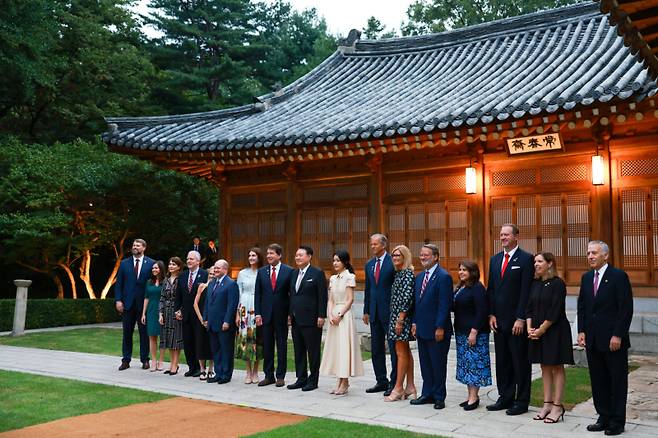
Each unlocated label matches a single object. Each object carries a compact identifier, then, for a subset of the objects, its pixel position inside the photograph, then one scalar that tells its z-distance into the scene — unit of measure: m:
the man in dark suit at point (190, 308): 9.38
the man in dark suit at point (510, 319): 6.71
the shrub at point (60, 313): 17.36
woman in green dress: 9.92
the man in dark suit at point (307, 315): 8.22
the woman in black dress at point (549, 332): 6.31
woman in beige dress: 7.79
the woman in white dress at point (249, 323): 8.73
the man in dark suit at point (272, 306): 8.58
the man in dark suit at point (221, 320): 8.82
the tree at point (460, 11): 34.19
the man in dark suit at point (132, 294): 10.10
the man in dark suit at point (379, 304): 7.85
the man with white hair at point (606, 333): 5.92
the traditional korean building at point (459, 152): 10.82
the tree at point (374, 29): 38.22
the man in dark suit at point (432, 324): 7.13
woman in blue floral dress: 6.93
